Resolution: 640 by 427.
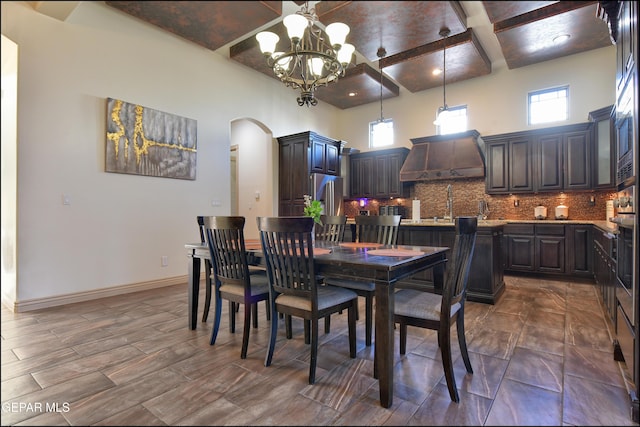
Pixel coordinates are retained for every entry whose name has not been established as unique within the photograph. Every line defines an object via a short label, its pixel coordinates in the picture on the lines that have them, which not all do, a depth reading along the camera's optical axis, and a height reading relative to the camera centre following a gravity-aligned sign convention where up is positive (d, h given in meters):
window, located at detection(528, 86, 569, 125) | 5.04 +1.66
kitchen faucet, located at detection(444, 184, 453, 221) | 5.62 +0.10
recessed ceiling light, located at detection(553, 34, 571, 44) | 3.93 +2.13
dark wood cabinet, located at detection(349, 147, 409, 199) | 6.37 +0.77
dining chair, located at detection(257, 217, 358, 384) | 1.86 -0.42
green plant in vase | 2.44 +0.02
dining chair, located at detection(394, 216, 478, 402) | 1.73 -0.56
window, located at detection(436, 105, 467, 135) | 5.90 +1.63
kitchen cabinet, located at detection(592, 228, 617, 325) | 2.30 -0.51
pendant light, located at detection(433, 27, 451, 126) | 4.02 +1.22
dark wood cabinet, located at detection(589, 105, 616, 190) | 4.14 +0.81
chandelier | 2.44 +1.36
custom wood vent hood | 5.36 +0.91
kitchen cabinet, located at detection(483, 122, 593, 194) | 4.59 +0.75
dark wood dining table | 1.66 -0.34
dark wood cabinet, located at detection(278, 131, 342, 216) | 5.60 +0.85
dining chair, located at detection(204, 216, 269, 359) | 2.20 -0.40
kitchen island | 3.38 -0.45
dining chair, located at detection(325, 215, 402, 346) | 2.43 -0.25
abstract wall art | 3.73 +0.90
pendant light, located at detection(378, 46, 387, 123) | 3.22 +1.61
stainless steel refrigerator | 5.71 +0.38
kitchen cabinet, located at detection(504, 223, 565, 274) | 4.52 -0.55
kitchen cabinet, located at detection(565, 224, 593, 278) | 4.30 -0.56
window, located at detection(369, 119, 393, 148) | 6.77 +1.59
